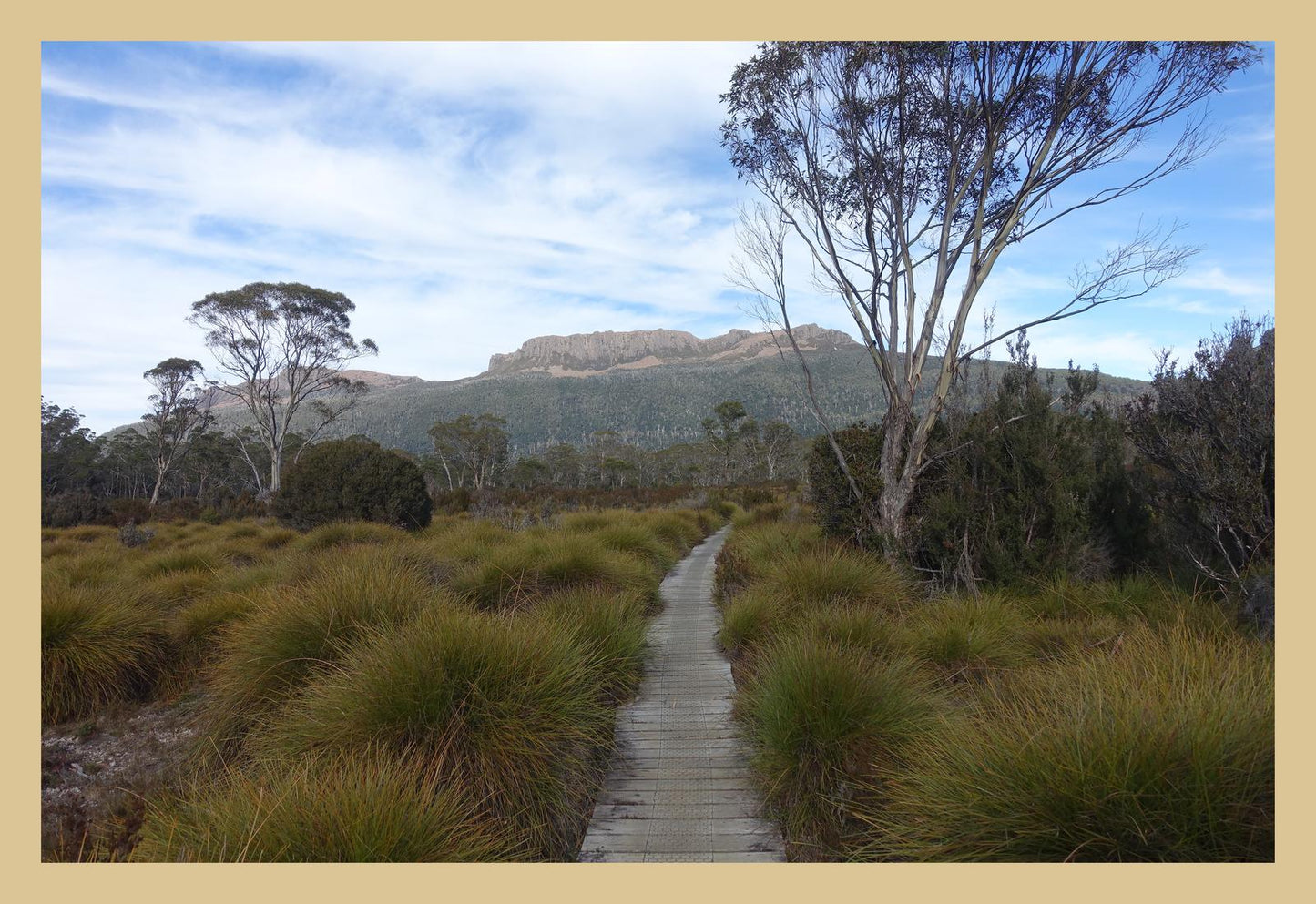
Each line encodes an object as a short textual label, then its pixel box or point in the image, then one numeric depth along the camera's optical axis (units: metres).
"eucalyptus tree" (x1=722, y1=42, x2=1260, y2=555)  7.91
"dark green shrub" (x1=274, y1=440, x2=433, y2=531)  14.09
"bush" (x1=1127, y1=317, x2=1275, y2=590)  5.45
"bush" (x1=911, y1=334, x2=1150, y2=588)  7.27
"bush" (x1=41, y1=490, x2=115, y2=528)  17.16
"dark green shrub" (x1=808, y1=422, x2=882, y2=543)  9.46
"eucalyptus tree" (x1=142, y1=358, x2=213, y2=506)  33.97
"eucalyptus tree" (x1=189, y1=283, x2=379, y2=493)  29.31
